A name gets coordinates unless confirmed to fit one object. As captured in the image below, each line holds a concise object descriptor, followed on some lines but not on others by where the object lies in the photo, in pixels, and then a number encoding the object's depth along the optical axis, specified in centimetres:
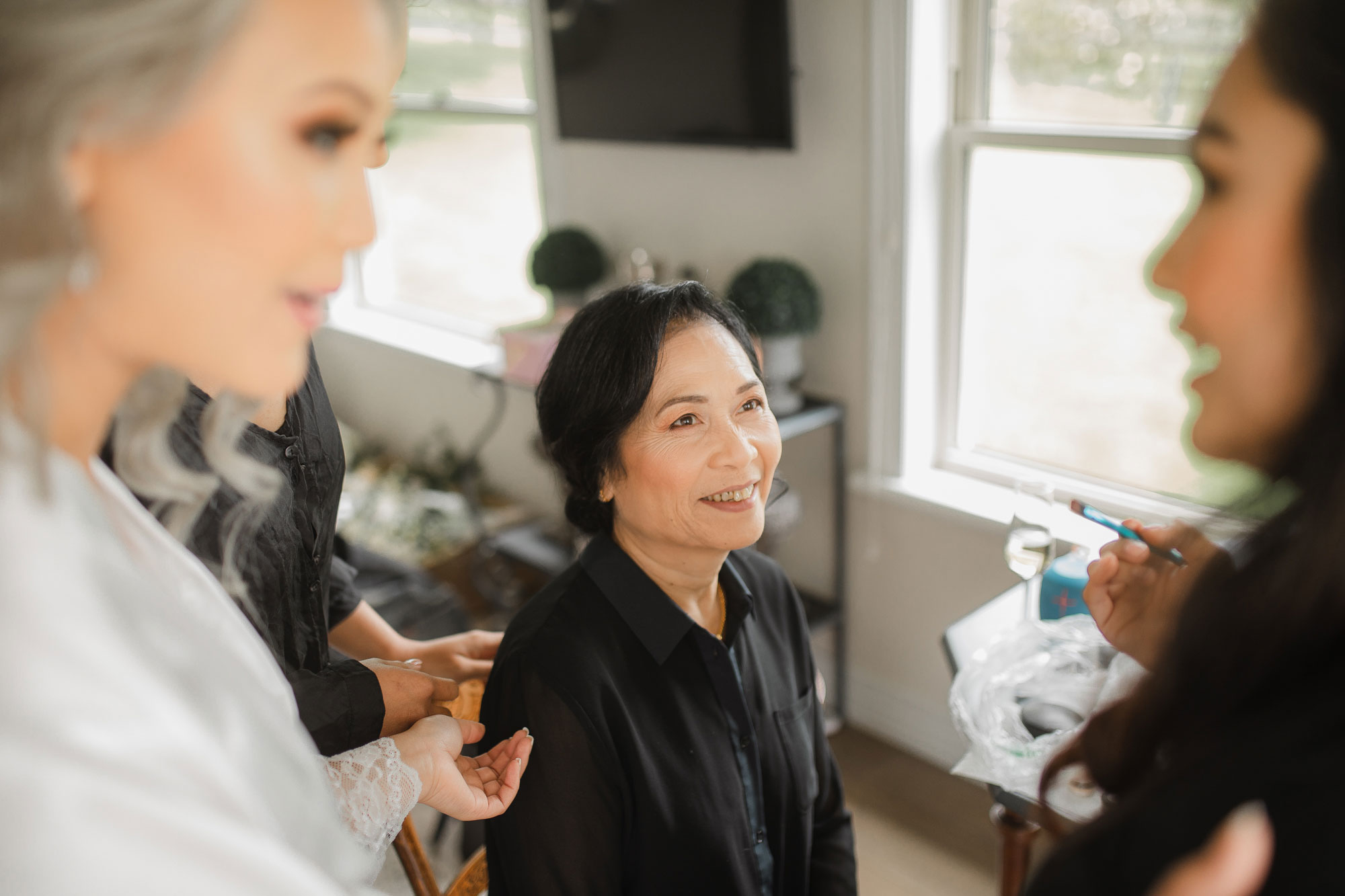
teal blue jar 175
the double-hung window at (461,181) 343
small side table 145
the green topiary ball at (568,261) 291
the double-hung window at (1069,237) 203
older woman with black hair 114
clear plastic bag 146
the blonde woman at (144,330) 50
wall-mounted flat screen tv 234
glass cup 182
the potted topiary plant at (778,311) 227
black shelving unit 240
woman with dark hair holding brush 60
